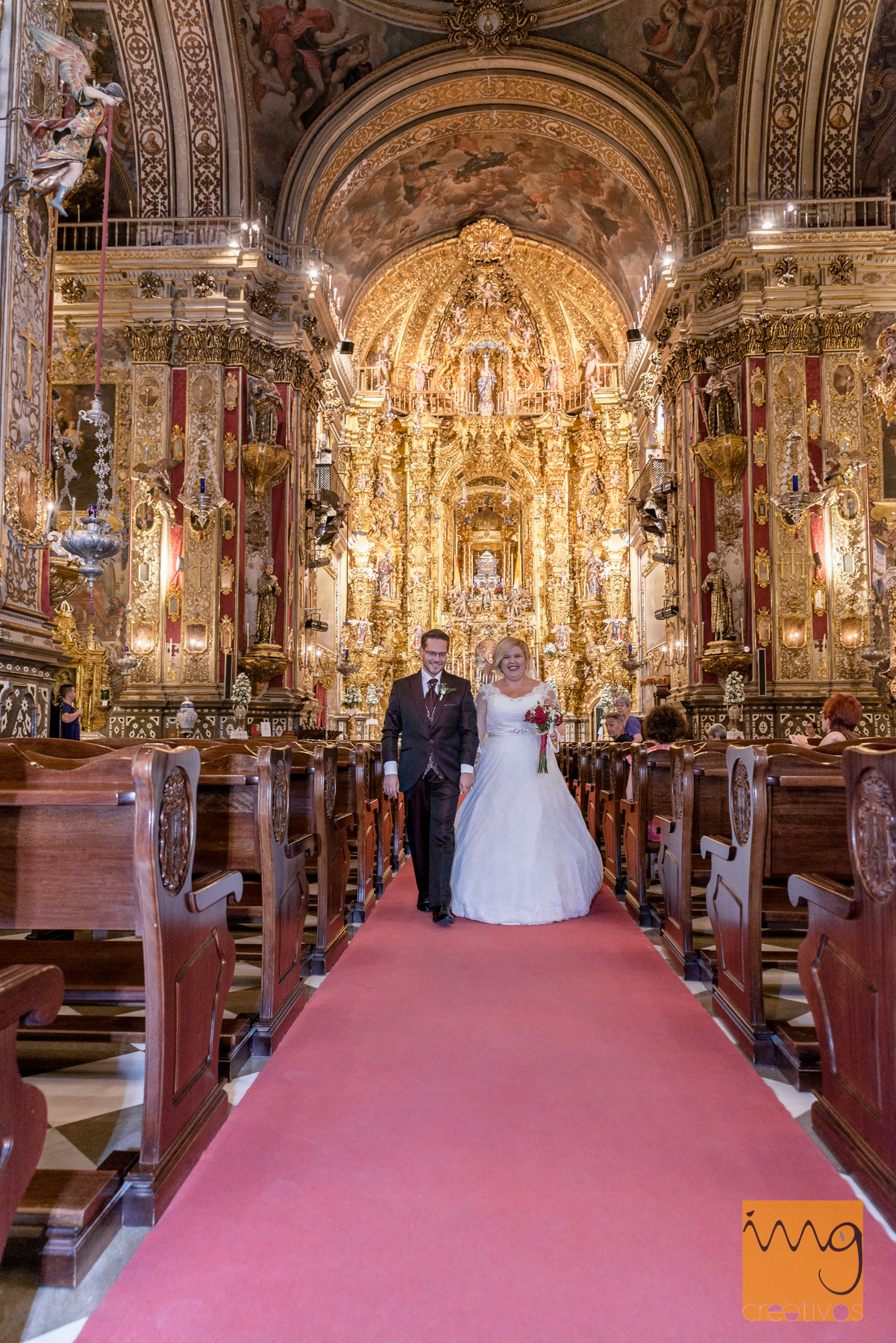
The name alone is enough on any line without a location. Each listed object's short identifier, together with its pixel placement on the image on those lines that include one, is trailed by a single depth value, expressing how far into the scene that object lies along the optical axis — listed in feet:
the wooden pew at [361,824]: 18.92
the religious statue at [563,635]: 73.31
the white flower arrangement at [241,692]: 41.24
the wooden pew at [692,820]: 13.70
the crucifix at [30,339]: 18.75
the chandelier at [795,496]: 37.83
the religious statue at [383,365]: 73.61
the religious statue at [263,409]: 45.50
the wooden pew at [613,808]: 21.43
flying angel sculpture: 18.49
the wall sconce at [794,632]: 41.65
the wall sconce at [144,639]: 42.37
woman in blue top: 36.02
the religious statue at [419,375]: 76.38
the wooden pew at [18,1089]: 4.58
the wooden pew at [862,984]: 6.79
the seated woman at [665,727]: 21.91
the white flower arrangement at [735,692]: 40.50
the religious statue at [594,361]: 72.90
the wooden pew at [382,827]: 23.12
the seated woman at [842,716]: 16.93
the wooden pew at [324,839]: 14.12
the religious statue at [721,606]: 42.91
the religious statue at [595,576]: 72.23
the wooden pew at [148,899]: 6.90
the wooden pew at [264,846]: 10.85
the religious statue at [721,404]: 43.96
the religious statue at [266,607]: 44.73
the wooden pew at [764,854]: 10.16
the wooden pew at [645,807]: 17.74
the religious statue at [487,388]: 76.38
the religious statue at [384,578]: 73.36
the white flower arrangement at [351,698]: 61.11
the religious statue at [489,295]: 72.38
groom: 17.98
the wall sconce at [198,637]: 42.39
